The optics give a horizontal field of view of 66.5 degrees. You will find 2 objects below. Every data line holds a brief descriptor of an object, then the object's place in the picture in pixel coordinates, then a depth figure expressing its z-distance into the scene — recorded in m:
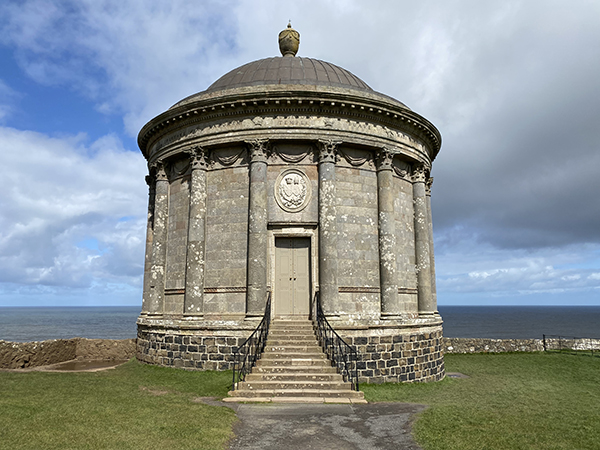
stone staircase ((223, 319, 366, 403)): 10.33
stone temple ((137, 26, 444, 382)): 14.05
